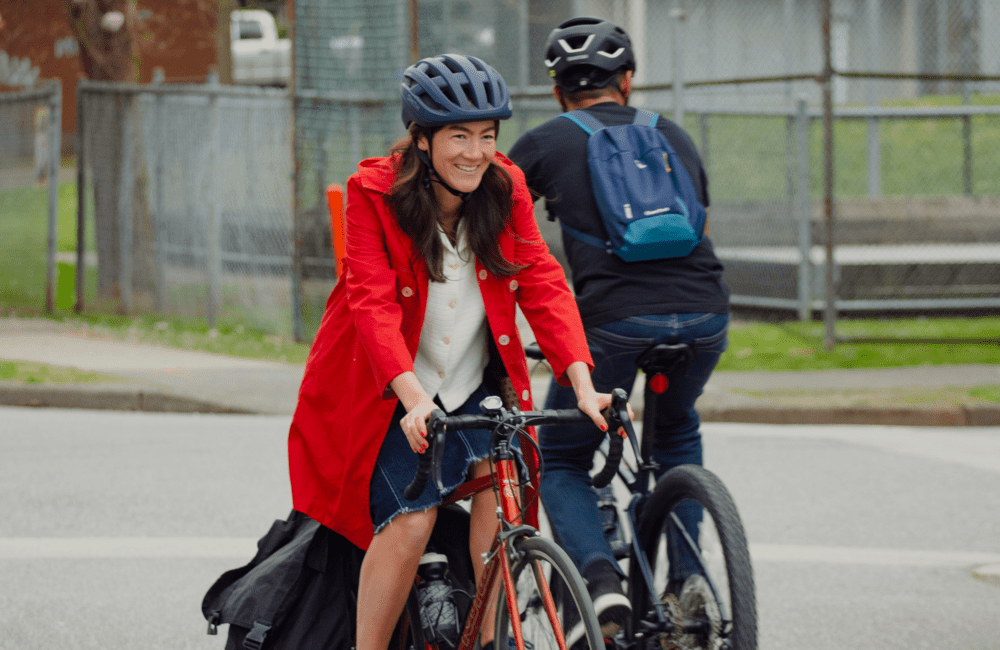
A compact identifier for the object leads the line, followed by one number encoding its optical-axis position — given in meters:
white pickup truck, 59.12
